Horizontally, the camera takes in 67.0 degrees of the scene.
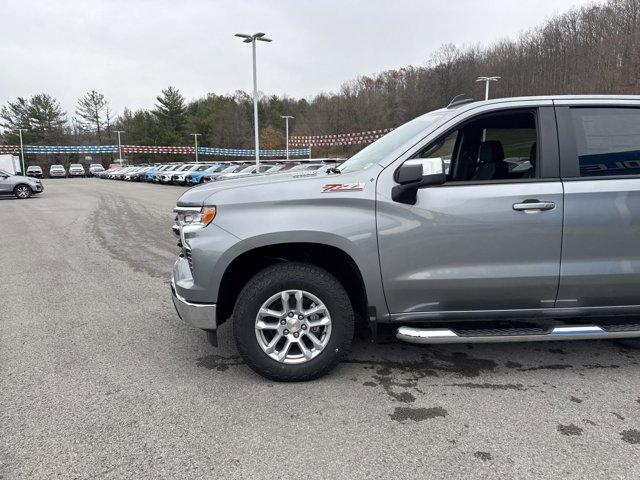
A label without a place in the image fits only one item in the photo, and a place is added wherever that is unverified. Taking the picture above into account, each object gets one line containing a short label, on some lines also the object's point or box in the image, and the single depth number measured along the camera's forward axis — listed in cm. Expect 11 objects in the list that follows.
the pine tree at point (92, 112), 8712
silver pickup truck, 332
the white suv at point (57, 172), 5466
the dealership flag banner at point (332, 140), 4066
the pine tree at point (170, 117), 7838
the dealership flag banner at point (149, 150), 6366
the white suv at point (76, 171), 5909
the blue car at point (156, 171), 3682
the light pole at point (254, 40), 2233
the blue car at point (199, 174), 3072
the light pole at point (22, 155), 6137
